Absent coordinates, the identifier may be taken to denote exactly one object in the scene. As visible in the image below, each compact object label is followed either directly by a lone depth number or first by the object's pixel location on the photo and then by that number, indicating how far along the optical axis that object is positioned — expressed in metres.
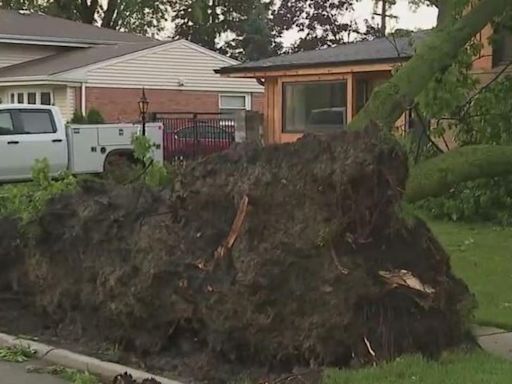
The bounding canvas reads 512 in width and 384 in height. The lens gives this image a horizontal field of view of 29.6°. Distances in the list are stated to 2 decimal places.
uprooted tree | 6.61
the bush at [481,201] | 15.17
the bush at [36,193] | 9.17
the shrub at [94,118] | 27.41
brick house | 34.53
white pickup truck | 22.64
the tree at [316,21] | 76.31
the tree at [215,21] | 66.44
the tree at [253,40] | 69.50
